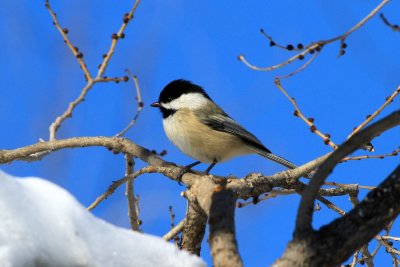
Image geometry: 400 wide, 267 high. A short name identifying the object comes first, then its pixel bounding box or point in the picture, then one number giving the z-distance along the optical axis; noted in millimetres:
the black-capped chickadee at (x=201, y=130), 9789
